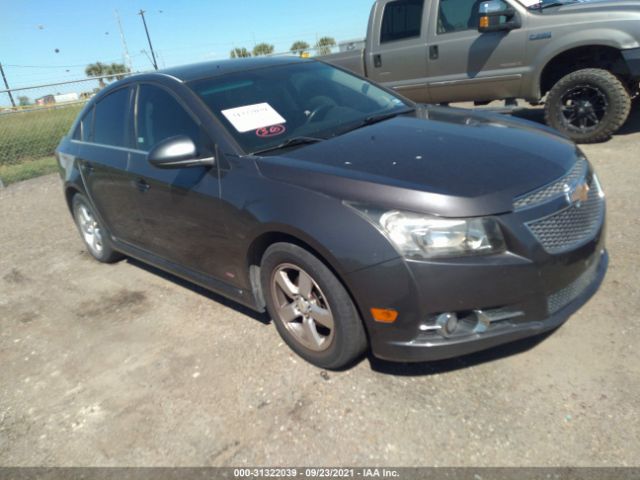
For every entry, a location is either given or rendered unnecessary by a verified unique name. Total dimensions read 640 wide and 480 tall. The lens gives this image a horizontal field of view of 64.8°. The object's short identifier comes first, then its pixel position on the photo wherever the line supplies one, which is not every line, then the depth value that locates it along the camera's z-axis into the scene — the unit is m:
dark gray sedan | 2.23
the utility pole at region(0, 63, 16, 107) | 42.36
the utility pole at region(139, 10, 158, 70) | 54.74
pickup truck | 5.72
